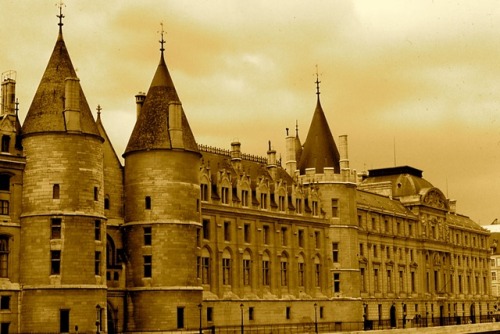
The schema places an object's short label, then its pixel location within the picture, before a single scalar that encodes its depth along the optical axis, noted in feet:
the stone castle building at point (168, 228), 210.18
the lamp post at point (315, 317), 279.69
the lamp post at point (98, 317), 210.38
